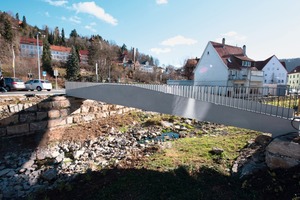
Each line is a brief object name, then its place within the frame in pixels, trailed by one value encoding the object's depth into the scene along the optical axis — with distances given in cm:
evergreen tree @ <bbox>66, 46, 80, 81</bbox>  3638
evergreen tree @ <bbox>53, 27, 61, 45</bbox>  6644
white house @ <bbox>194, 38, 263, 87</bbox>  2609
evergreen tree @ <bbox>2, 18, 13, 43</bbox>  4025
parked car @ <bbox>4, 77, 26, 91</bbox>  1625
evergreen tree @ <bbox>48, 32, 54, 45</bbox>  6476
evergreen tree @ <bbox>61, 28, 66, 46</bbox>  6781
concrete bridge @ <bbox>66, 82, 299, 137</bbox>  543
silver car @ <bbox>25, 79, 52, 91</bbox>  1878
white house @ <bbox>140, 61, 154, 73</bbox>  7219
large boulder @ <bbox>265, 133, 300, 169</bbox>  444
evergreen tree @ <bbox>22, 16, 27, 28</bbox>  6525
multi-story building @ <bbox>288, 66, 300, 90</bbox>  5131
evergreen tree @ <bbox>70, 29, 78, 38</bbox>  7822
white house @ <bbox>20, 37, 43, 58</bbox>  4915
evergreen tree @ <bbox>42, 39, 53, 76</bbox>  4016
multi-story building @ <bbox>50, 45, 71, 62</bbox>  5654
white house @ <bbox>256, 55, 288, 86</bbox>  3384
